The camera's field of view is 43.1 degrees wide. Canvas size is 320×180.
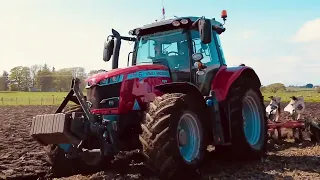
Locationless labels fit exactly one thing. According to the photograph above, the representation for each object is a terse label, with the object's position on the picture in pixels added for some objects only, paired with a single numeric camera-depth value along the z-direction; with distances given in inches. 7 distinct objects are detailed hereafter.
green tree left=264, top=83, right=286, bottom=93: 2498.4
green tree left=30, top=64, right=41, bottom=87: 3177.2
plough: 385.7
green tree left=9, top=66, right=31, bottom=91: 3230.8
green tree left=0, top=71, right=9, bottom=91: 3218.5
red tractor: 221.0
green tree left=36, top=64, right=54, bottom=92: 2837.1
